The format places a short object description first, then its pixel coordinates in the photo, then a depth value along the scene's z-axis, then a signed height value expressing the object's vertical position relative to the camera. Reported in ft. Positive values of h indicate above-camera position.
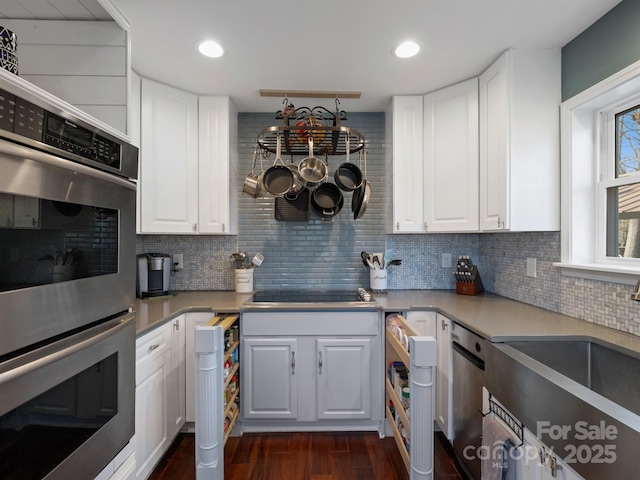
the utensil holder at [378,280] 7.70 -1.01
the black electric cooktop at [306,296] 6.81 -1.37
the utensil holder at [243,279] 7.71 -1.01
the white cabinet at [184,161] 6.45 +1.82
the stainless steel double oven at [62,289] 2.13 -0.43
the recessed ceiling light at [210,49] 5.28 +3.51
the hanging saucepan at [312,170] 6.49 +1.58
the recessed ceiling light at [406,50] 5.32 +3.54
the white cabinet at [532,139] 5.52 +1.92
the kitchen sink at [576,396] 2.36 -1.65
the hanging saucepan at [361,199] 6.91 +1.03
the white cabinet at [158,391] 4.65 -2.66
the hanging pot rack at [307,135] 6.08 +2.31
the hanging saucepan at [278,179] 6.86 +1.45
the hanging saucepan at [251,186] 6.92 +1.27
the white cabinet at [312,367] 6.27 -2.68
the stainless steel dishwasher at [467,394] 4.72 -2.61
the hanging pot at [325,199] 7.73 +1.11
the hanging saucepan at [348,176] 6.76 +1.55
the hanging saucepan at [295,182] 6.79 +1.37
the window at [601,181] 4.66 +1.04
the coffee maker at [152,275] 6.89 -0.83
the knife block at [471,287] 7.33 -1.13
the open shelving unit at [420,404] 3.92 -2.20
